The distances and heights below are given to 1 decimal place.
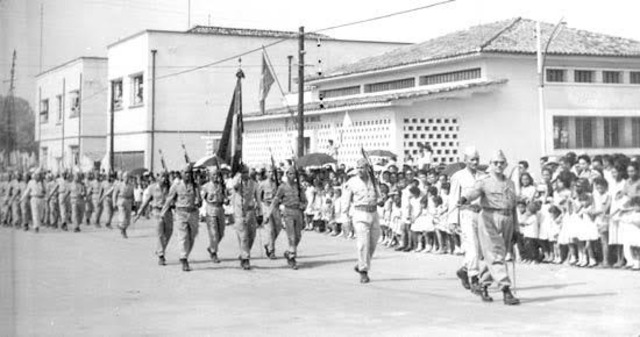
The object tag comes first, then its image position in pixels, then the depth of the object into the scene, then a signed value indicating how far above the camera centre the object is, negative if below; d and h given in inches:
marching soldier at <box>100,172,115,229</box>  1032.2 +16.8
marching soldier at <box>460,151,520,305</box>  419.5 -2.4
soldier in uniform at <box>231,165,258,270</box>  581.9 -1.3
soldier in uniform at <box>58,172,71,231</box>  977.5 +11.5
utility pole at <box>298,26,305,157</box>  1024.2 +125.2
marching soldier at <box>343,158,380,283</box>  502.0 -3.4
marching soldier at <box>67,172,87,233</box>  984.3 +10.4
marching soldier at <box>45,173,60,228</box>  1004.6 +8.2
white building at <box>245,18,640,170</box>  978.1 +120.9
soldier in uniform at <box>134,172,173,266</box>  617.6 -0.7
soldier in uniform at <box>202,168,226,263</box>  605.9 +3.6
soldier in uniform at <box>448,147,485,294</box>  447.2 -4.2
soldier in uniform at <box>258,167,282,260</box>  641.6 -5.1
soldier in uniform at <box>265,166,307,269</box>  593.0 +1.5
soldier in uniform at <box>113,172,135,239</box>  891.3 +10.8
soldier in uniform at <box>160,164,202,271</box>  590.9 +3.6
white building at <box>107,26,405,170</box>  1573.6 +233.7
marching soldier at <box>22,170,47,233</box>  951.0 +13.4
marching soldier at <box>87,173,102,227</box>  1058.1 +17.6
